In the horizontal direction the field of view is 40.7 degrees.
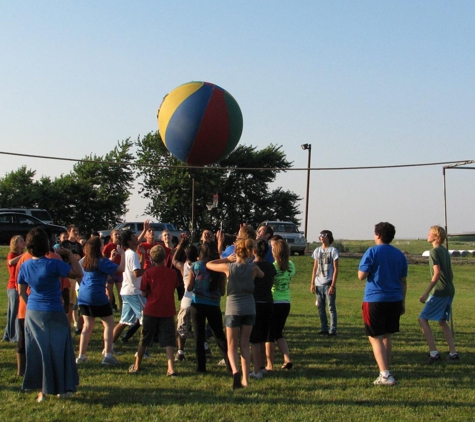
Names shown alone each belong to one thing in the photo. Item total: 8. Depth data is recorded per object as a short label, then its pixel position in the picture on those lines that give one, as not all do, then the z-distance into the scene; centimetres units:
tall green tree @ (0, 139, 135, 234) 4675
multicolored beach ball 927
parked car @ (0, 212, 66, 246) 2972
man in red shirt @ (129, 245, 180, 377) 717
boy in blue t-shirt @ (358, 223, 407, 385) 688
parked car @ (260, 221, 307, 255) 3256
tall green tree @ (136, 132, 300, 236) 5162
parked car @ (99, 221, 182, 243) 3442
